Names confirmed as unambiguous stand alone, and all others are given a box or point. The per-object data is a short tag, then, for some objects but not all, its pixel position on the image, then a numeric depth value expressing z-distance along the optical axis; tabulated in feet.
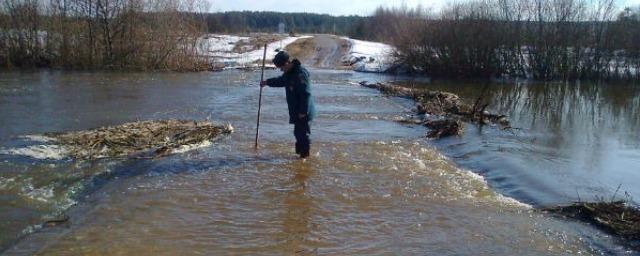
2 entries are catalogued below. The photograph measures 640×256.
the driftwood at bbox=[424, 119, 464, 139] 44.80
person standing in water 30.89
